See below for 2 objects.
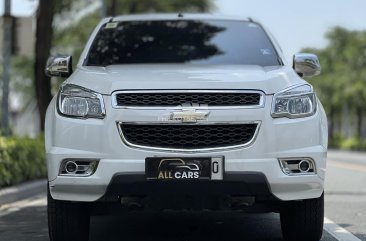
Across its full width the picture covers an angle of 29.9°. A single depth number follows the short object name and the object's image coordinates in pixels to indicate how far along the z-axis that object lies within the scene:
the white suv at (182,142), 4.68
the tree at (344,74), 52.69
